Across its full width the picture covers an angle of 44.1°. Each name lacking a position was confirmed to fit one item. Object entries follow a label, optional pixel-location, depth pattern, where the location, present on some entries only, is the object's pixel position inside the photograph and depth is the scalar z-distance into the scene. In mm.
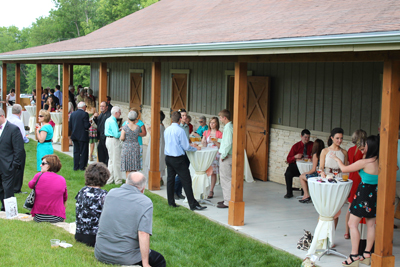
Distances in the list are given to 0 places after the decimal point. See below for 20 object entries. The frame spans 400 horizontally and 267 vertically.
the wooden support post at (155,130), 10000
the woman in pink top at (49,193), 6324
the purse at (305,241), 6441
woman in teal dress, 9023
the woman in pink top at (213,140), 9378
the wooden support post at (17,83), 18702
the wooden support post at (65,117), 14400
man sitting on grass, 4688
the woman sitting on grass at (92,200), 5434
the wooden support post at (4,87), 18962
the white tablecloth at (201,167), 8695
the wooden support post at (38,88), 16267
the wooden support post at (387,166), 5211
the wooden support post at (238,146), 7305
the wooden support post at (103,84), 12133
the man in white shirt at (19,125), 9062
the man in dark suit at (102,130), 10906
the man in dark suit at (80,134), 11703
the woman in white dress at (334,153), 6781
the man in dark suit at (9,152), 7574
